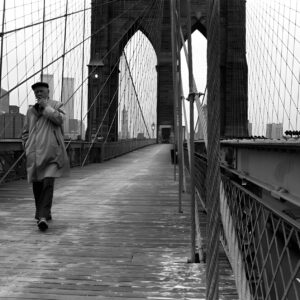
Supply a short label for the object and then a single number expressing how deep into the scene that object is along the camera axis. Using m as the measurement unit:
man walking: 4.10
